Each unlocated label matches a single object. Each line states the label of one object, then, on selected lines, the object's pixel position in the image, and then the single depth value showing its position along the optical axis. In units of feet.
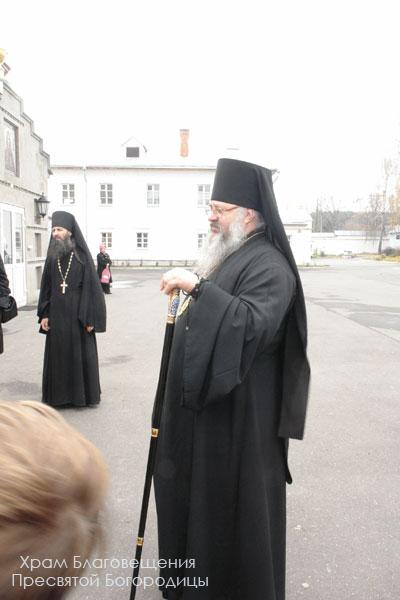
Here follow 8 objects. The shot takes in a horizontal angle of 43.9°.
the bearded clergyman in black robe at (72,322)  18.93
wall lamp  53.11
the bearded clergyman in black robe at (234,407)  7.33
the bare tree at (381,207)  208.64
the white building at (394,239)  220.84
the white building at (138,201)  125.59
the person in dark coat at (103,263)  62.36
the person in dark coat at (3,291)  19.03
